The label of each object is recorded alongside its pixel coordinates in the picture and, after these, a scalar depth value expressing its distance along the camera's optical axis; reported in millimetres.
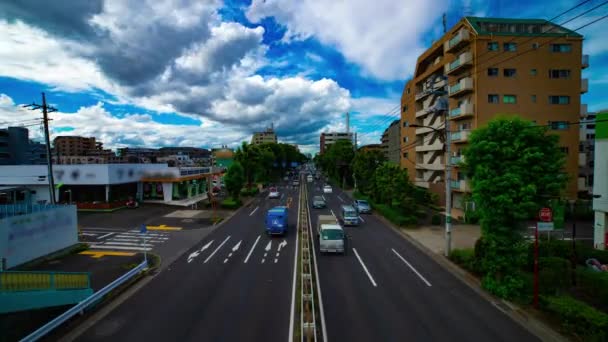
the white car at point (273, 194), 53778
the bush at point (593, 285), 13266
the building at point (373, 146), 132238
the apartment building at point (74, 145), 130125
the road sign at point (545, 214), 12784
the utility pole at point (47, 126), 23141
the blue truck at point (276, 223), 25219
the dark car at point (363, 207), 38812
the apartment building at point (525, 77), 33375
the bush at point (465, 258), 16995
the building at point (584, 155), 34156
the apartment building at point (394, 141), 74250
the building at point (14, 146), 70438
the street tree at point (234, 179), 42156
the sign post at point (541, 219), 12797
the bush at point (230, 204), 40938
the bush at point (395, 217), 29531
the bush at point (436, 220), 30369
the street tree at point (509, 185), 13070
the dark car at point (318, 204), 41638
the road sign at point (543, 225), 13328
